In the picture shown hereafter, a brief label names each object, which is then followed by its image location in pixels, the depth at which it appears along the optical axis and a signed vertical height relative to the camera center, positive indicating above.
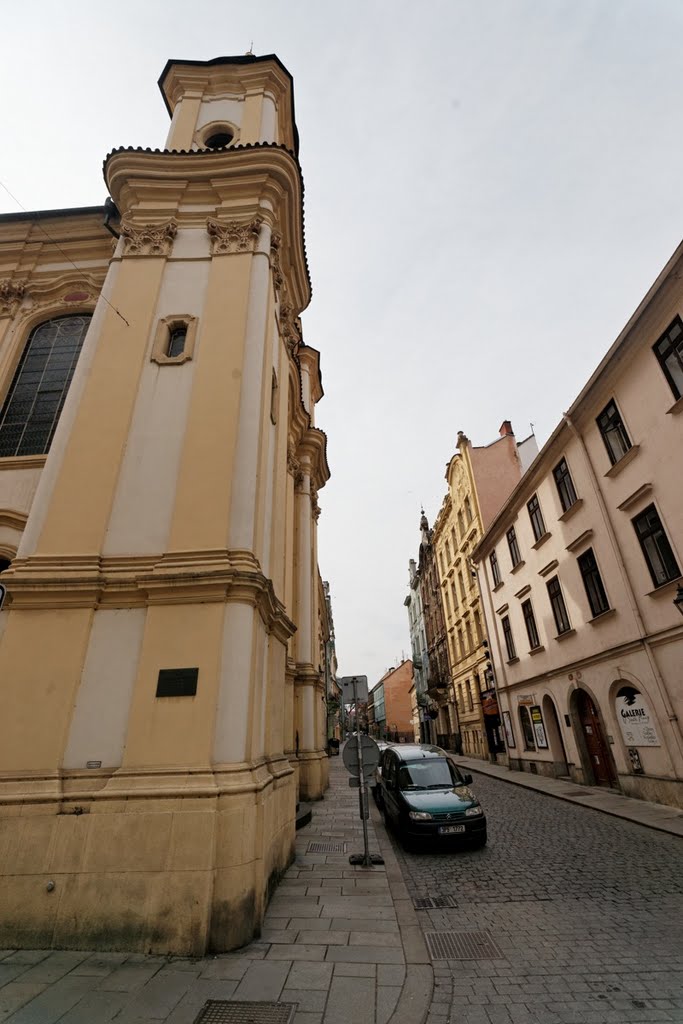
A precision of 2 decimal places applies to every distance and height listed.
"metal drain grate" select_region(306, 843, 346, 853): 9.12 -1.55
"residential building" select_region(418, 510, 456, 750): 36.44 +7.90
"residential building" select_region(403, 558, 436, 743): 46.75 +9.18
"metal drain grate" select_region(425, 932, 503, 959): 4.95 -1.85
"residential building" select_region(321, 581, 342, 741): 48.14 +4.93
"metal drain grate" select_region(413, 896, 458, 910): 6.35 -1.80
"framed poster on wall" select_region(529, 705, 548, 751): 19.00 +0.67
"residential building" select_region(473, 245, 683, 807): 11.80 +4.66
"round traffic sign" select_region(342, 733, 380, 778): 8.30 -0.02
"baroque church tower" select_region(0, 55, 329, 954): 5.28 +2.81
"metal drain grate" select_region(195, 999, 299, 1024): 3.78 -1.80
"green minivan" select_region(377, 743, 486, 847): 9.06 -0.83
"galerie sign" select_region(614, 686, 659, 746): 12.57 +0.57
